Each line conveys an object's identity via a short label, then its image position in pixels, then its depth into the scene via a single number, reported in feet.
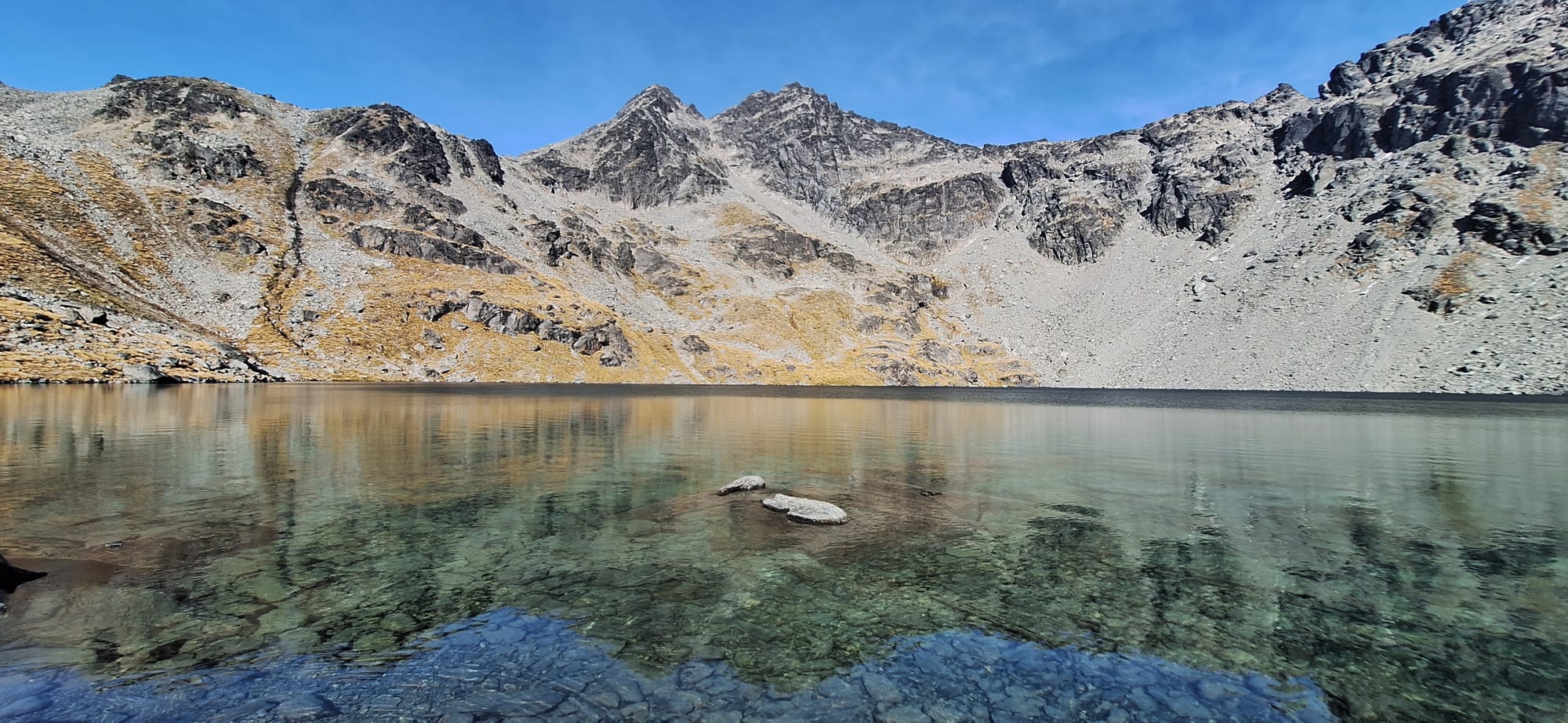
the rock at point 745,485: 86.99
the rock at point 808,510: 71.31
